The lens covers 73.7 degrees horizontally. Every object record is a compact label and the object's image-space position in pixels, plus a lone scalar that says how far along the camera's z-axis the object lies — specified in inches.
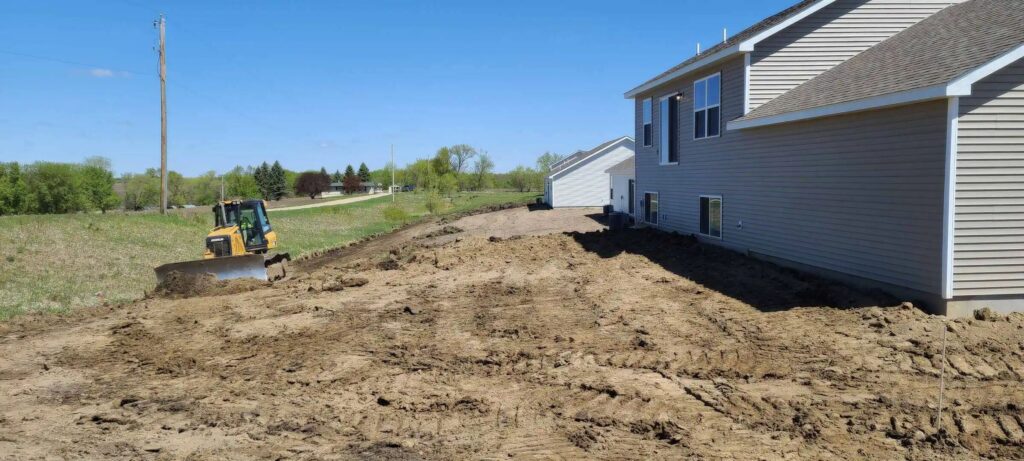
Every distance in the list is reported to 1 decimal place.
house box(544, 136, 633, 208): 1743.4
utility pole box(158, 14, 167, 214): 1291.8
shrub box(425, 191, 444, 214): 2272.4
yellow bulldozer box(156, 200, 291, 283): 668.7
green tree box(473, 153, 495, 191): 5054.1
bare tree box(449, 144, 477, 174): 5024.6
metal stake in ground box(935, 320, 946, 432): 262.0
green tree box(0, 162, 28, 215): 2659.9
